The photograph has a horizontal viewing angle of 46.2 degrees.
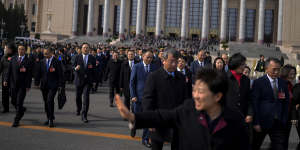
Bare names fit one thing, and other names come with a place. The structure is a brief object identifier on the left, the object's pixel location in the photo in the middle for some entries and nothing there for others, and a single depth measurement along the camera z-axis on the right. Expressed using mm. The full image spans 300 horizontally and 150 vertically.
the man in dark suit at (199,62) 9992
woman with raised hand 2365
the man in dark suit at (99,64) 15891
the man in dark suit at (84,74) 8598
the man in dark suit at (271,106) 4730
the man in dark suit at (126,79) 9602
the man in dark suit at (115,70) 12023
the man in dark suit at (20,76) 7641
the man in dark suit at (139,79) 6598
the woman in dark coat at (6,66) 9070
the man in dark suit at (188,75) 7119
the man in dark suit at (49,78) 7613
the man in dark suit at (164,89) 4574
